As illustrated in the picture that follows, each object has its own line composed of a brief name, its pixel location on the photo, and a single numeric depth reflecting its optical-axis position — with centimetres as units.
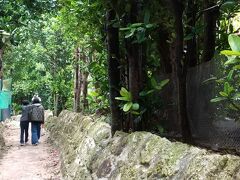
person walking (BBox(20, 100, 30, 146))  1158
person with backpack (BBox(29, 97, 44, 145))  1153
